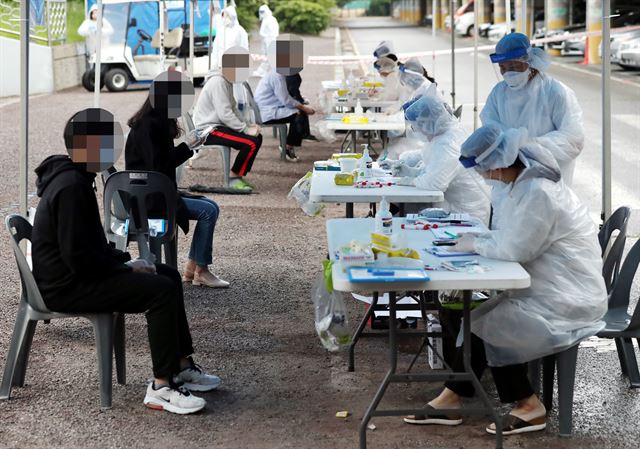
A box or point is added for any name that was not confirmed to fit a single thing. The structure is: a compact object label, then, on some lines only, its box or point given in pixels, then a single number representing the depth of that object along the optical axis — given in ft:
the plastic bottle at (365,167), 24.94
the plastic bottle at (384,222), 17.71
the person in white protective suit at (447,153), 23.89
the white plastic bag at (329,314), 18.79
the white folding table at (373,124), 36.81
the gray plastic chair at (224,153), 39.63
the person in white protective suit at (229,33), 68.03
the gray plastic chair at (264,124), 46.28
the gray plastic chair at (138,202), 23.31
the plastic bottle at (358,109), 40.26
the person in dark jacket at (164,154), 24.09
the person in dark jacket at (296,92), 48.01
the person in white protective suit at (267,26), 81.46
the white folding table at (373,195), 22.75
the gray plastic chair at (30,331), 17.94
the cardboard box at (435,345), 19.37
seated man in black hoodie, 17.15
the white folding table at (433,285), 15.25
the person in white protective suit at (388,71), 43.65
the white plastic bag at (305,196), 26.55
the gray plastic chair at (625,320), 17.97
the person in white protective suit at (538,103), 23.68
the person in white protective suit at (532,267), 16.49
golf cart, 81.35
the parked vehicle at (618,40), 87.10
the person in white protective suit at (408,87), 34.83
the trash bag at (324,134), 38.86
